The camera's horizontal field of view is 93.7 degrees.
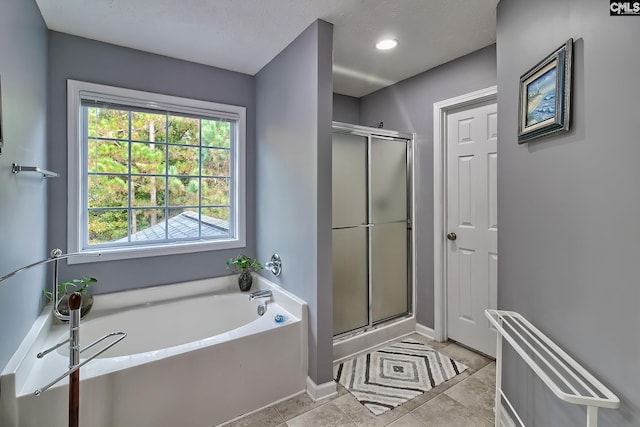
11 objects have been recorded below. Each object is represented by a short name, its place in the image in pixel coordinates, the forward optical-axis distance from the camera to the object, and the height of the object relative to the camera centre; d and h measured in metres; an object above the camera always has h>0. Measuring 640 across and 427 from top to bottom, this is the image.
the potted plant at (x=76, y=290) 1.92 -0.51
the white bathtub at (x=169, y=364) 1.38 -0.83
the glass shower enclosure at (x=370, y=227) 2.46 -0.11
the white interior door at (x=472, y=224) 2.37 -0.08
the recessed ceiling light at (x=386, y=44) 2.18 +1.26
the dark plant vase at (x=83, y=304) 1.91 -0.59
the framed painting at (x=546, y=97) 1.15 +0.50
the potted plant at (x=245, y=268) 2.61 -0.46
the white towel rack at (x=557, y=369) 0.87 -0.55
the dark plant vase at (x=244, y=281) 2.61 -0.58
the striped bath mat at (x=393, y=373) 1.96 -1.17
